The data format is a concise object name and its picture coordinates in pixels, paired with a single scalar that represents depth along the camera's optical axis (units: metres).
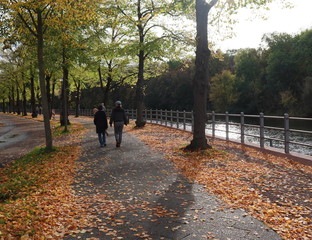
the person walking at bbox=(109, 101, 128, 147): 13.60
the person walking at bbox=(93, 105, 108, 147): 13.82
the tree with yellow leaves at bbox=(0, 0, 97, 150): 11.15
